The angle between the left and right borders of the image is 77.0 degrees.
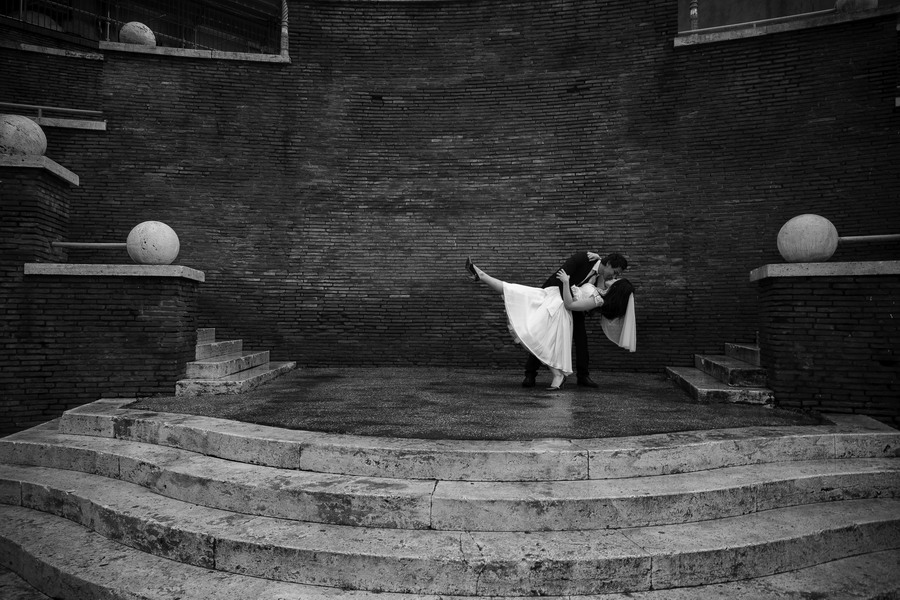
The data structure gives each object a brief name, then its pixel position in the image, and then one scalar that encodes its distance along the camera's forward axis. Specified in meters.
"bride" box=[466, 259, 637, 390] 6.22
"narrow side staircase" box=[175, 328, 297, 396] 6.61
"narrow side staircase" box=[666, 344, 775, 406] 5.96
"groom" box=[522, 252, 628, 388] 6.65
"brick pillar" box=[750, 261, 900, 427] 5.53
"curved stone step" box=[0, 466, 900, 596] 3.03
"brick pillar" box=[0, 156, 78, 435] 6.56
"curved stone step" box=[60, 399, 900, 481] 3.83
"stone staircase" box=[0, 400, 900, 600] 3.07
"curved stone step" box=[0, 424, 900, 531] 3.45
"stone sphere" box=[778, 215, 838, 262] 5.77
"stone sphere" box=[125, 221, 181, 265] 6.62
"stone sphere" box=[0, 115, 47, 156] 6.71
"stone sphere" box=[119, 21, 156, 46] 10.82
